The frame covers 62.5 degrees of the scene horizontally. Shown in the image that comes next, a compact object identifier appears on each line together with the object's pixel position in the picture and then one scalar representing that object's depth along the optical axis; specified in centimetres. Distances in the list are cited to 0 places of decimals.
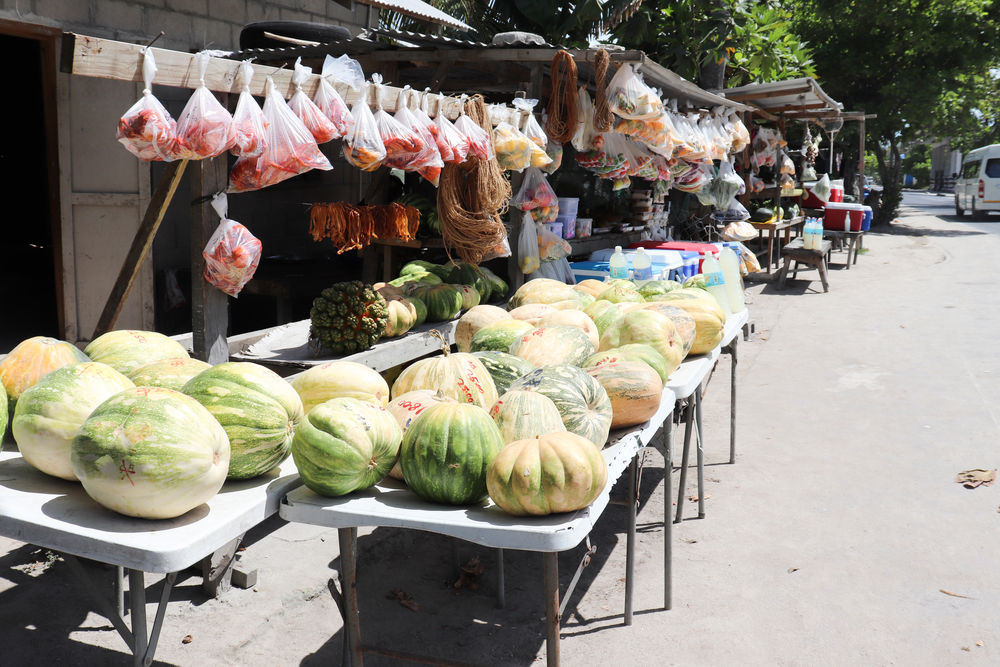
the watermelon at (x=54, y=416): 223
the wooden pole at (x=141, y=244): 366
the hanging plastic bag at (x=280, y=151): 358
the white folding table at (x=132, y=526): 197
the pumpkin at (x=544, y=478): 226
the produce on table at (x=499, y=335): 370
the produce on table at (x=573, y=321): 396
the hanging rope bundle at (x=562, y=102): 601
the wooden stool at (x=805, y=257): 1325
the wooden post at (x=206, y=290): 376
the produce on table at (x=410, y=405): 265
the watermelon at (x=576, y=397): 282
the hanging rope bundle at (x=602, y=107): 616
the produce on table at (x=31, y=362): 252
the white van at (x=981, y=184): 2909
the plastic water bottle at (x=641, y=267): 714
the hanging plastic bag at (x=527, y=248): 643
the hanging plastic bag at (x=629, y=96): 627
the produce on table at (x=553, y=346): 345
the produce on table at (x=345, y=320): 457
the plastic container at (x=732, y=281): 550
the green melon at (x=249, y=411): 235
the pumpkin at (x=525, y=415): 264
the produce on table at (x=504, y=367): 315
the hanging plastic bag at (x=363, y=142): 405
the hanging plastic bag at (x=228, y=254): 374
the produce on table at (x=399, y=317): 493
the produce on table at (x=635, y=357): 335
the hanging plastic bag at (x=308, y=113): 375
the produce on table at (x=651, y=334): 371
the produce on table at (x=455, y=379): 290
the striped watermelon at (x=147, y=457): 203
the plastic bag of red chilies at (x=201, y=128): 321
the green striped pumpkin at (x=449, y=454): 234
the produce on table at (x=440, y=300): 548
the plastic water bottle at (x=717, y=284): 532
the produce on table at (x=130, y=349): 281
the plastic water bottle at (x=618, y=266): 698
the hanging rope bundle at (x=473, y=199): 534
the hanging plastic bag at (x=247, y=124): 345
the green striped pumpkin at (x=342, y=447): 229
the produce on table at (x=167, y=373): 264
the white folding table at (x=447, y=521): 223
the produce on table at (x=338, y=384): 285
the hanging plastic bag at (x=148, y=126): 306
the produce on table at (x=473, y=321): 415
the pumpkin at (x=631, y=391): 312
